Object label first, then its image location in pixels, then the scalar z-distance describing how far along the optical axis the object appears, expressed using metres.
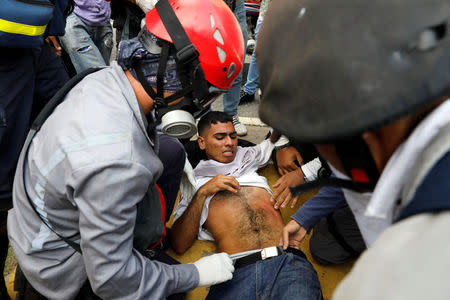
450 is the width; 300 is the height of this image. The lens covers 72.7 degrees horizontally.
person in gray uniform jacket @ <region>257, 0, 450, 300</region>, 0.50
